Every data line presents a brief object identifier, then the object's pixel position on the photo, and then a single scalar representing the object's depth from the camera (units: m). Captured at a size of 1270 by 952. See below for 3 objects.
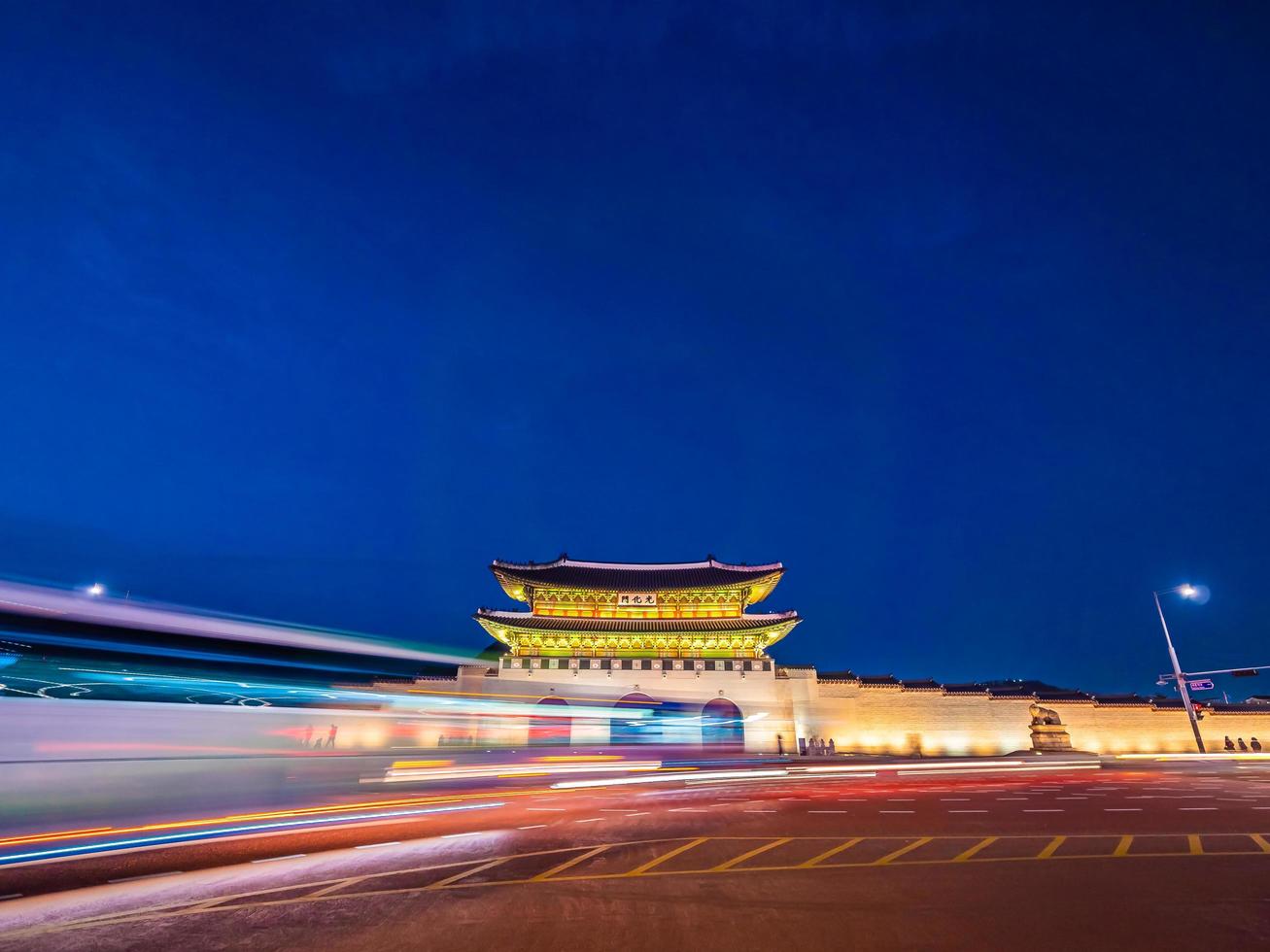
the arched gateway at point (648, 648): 34.84
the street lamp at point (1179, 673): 24.89
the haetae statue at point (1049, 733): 32.50
